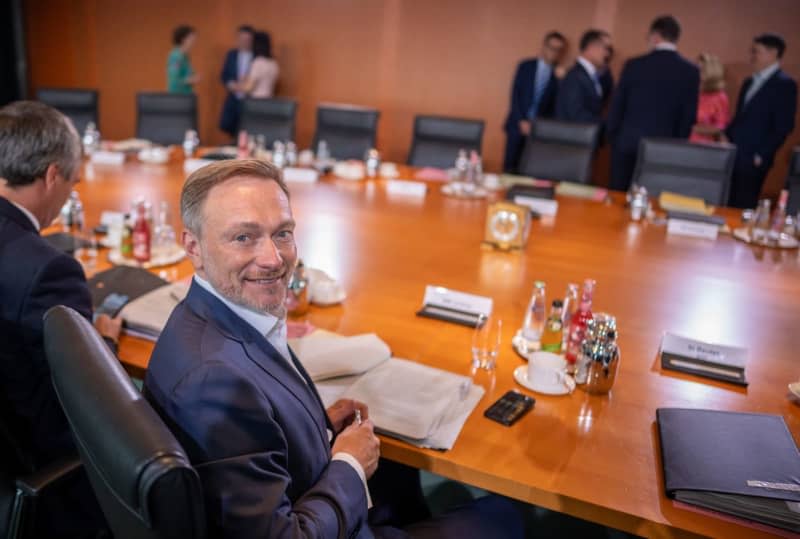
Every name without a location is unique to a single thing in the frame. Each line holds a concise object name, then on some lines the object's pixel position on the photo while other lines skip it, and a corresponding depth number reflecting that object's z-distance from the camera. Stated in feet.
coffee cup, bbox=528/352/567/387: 5.59
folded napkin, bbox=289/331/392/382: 5.59
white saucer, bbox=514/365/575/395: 5.55
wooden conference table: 4.56
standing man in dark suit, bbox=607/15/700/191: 16.49
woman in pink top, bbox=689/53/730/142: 19.12
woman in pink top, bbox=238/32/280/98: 22.68
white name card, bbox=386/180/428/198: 12.66
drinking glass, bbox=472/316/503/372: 6.00
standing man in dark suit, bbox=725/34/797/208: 17.46
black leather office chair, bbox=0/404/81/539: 4.69
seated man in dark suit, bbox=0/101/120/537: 5.05
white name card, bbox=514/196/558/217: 11.48
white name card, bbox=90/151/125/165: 13.38
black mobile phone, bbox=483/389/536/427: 5.13
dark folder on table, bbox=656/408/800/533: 4.17
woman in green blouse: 22.50
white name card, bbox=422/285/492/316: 6.91
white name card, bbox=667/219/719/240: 10.86
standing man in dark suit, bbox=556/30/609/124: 18.31
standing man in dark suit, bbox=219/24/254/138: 23.23
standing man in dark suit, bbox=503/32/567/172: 19.88
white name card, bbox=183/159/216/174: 13.07
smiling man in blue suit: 3.42
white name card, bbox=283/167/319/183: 13.10
